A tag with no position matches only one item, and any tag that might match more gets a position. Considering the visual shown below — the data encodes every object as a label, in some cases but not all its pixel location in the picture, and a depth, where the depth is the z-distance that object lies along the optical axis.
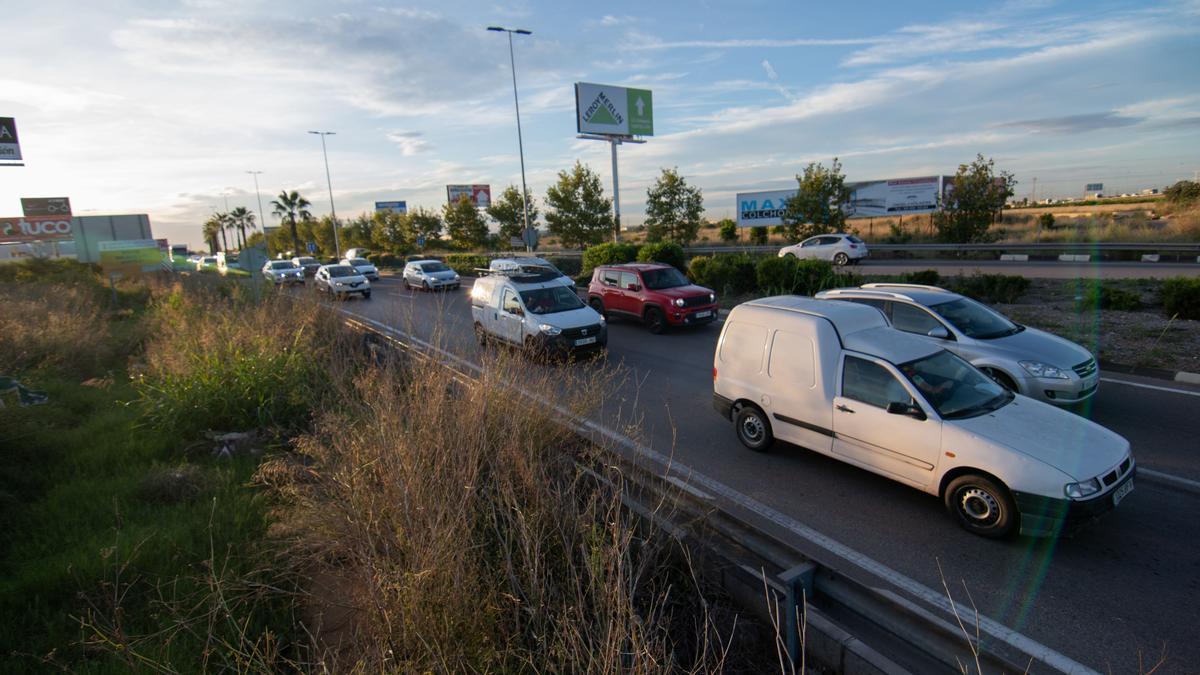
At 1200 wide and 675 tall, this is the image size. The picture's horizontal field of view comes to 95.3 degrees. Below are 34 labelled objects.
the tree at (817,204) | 31.44
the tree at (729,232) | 44.87
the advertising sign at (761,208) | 42.22
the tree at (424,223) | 55.09
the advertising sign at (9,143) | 23.09
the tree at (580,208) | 34.97
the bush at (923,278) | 14.59
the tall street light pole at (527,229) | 32.34
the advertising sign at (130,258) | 28.09
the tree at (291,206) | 70.69
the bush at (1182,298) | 10.57
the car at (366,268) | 34.03
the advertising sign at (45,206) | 50.19
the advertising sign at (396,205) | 75.44
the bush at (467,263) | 38.47
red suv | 13.21
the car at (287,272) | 30.82
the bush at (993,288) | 13.52
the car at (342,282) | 24.91
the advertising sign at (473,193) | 63.01
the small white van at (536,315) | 10.67
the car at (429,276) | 26.14
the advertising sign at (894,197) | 38.84
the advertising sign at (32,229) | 40.22
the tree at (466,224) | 48.53
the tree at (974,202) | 25.53
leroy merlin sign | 34.06
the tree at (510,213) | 43.03
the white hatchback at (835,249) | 26.77
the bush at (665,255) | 21.08
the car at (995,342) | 6.63
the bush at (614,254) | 23.20
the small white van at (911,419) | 4.30
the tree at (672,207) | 35.69
